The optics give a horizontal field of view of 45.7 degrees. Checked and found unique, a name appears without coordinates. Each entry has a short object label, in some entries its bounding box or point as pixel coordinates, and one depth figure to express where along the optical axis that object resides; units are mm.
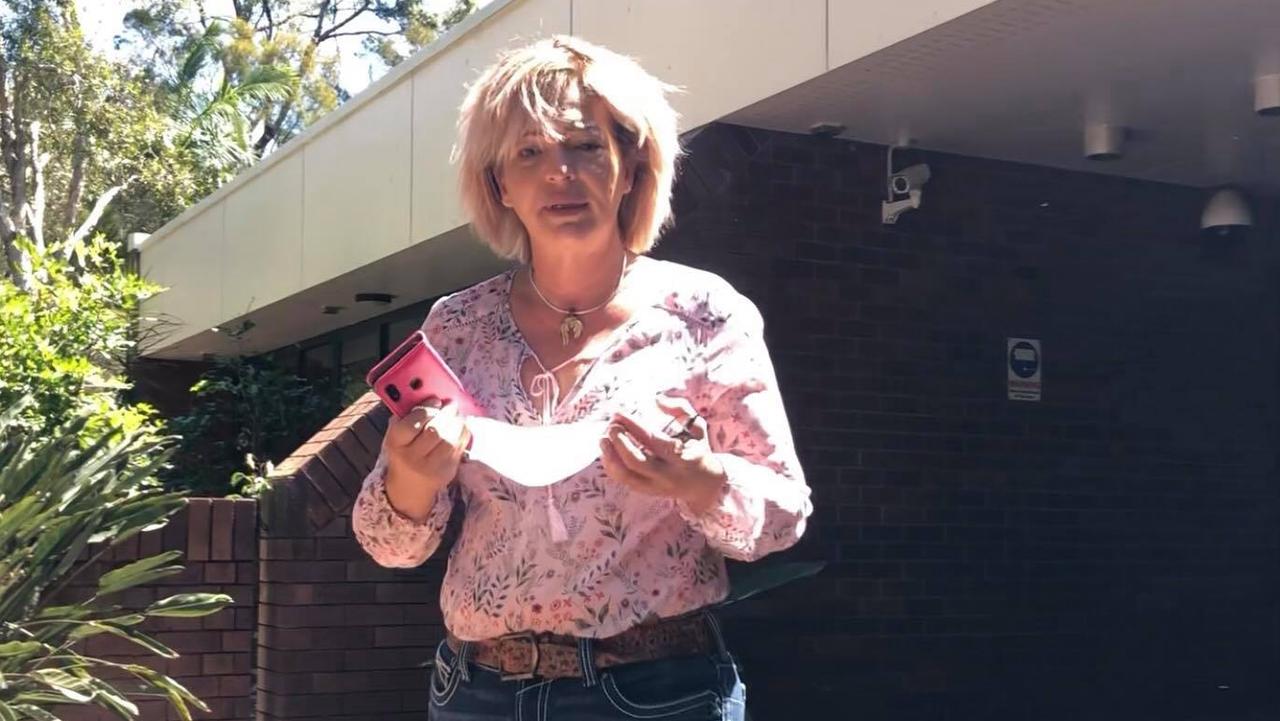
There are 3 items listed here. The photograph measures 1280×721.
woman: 2051
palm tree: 25391
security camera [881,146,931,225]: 6520
